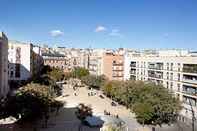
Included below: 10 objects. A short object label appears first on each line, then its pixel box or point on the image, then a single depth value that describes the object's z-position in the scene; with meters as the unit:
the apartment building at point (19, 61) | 45.67
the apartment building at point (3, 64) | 28.39
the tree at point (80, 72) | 68.41
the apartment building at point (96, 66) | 58.37
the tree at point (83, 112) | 26.63
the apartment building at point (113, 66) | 54.68
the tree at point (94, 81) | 52.31
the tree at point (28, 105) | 20.84
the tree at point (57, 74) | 64.75
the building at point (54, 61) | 86.00
